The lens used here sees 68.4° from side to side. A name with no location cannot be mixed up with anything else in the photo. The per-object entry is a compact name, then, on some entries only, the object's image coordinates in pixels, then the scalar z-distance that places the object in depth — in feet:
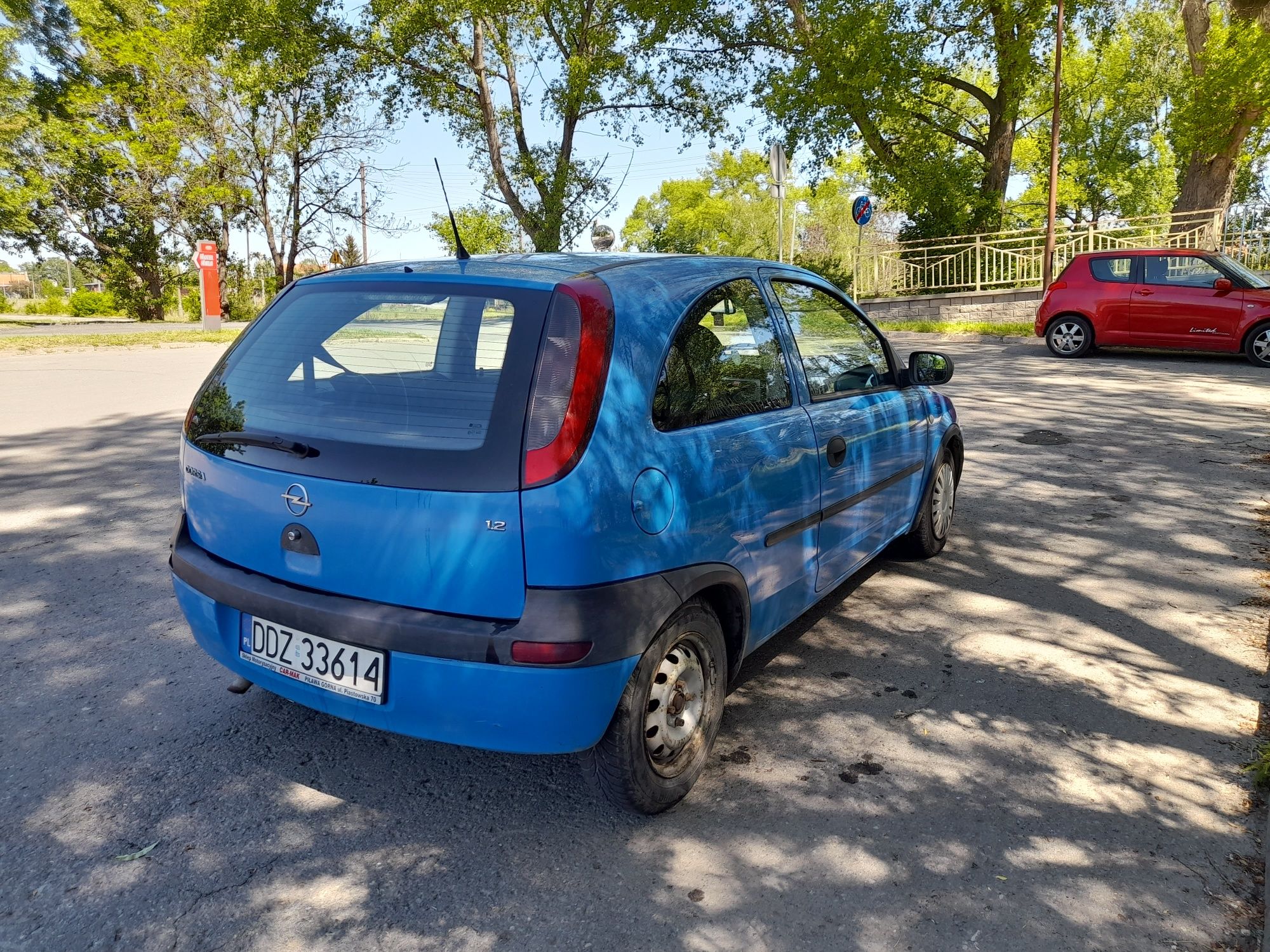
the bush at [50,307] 176.76
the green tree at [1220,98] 66.39
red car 42.98
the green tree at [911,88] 74.74
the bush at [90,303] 164.45
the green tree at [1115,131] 142.61
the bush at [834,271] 89.61
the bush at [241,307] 127.85
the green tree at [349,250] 131.25
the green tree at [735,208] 204.44
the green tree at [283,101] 90.68
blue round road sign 71.77
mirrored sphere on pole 28.89
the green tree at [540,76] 90.99
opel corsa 8.06
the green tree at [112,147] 116.98
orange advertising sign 92.68
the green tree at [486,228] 108.88
